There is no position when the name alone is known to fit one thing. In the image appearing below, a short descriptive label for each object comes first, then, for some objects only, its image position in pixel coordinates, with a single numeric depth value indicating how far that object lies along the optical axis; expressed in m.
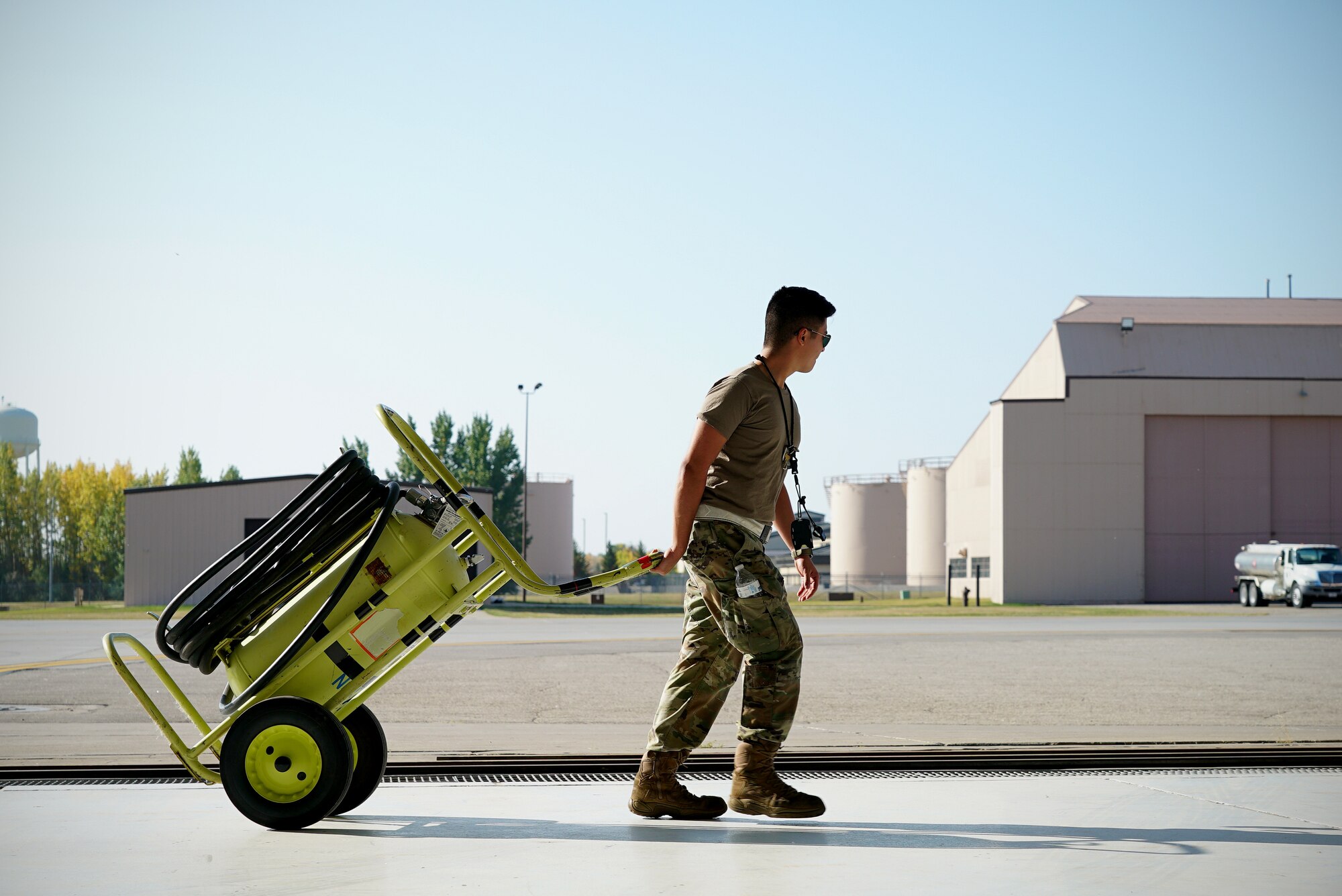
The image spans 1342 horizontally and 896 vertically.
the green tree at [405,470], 87.29
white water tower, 99.31
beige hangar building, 50.09
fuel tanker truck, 38.03
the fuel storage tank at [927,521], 69.69
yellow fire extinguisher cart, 4.57
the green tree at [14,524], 96.88
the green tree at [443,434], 95.25
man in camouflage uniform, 4.70
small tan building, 45.28
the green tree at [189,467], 104.88
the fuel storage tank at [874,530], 84.69
